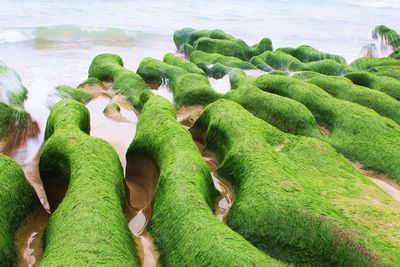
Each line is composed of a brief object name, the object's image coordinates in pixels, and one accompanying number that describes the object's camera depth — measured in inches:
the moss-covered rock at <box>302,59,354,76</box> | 362.3
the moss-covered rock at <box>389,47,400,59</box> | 406.4
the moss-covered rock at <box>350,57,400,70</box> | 359.3
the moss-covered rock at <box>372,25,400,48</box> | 477.6
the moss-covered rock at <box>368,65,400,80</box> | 325.1
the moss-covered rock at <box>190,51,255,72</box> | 375.5
